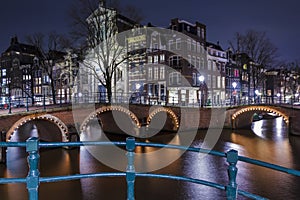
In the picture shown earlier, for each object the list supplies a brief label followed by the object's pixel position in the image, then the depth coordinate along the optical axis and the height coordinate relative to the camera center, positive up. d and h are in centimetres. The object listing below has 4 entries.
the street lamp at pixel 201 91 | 3857 +59
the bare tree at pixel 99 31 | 2556 +674
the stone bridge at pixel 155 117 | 1972 -219
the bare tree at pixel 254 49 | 3667 +653
